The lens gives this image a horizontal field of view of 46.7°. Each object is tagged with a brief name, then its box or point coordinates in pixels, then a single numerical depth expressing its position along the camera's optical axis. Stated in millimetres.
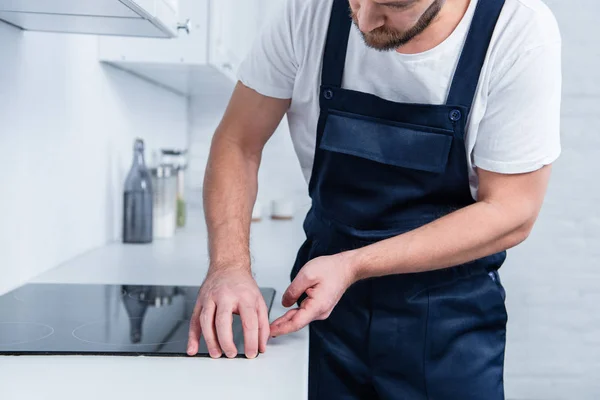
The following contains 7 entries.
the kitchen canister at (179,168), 2391
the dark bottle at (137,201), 2078
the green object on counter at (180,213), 2559
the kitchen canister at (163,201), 2193
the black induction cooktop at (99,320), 1015
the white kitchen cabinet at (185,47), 1896
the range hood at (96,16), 1129
